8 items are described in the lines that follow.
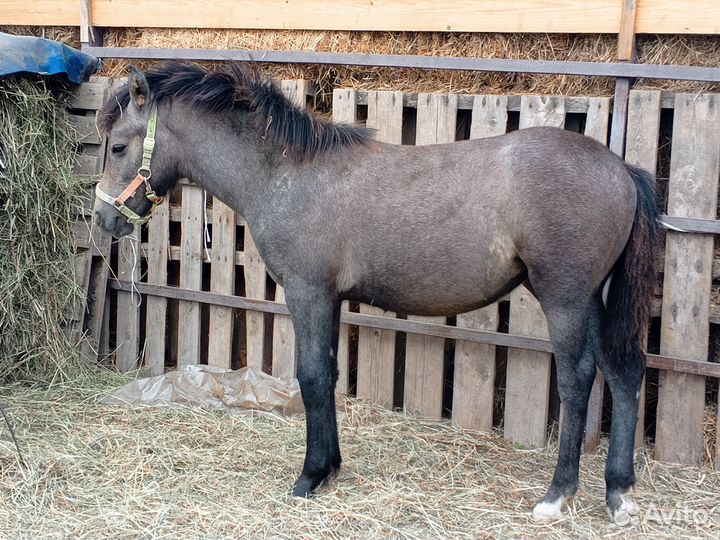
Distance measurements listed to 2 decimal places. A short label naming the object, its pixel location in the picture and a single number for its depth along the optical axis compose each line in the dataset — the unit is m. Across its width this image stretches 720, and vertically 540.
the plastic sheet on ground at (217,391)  5.25
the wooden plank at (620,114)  4.43
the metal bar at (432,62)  4.27
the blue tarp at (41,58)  4.90
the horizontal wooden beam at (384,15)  4.34
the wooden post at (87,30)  5.84
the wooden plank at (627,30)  4.37
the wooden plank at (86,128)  5.74
